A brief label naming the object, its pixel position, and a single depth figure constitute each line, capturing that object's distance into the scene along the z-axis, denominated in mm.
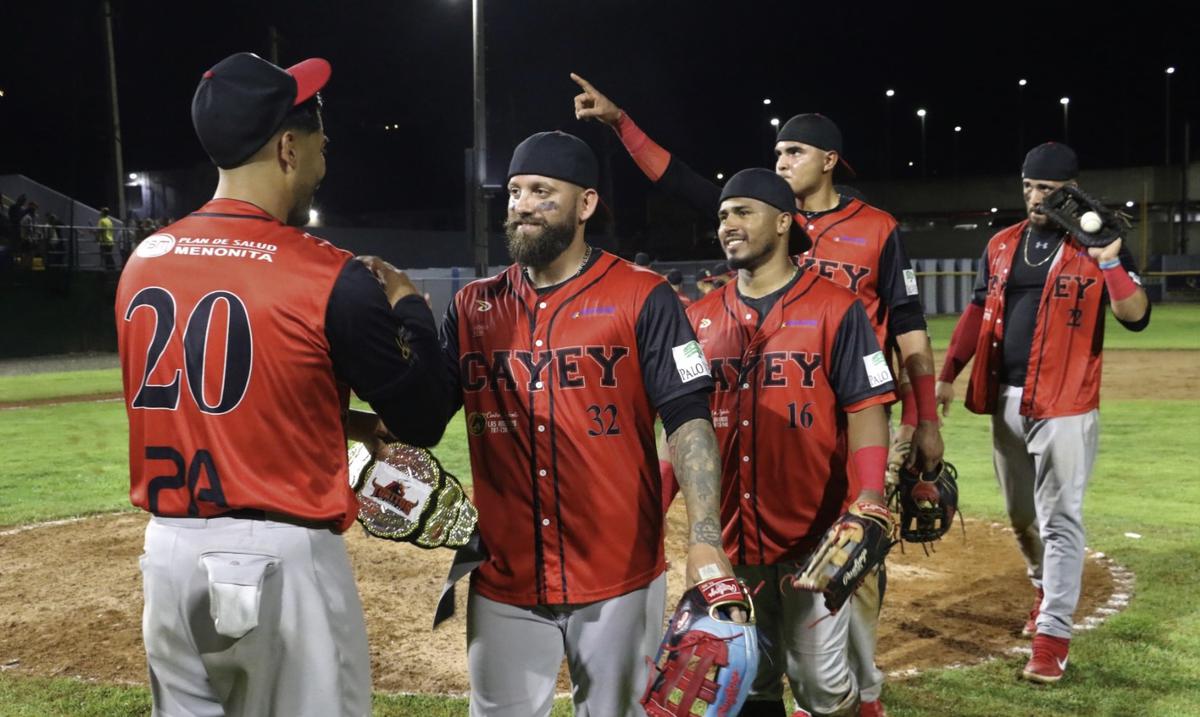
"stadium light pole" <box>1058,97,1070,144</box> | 59366
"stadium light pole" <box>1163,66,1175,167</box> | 52000
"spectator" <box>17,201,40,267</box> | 25391
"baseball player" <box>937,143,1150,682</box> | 5453
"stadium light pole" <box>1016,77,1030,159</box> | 59312
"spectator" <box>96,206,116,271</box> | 26333
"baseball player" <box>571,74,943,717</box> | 4621
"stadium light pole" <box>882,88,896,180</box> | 61394
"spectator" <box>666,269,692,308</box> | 17700
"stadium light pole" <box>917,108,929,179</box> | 61762
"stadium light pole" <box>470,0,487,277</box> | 19969
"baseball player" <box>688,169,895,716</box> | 3959
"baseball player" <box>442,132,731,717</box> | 3270
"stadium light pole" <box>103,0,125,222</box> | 28875
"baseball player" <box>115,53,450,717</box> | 2518
